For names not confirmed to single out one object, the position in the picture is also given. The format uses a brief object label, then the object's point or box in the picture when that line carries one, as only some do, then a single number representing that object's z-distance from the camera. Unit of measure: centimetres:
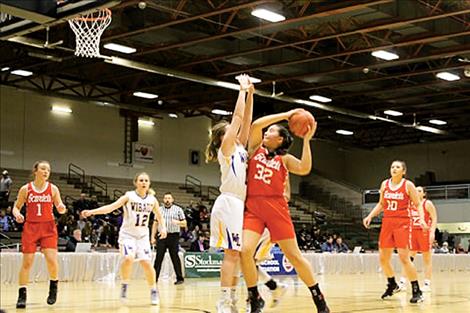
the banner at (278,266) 2088
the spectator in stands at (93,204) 2705
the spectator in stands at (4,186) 2428
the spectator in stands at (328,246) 2922
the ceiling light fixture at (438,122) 3922
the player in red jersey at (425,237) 1376
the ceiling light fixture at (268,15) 2042
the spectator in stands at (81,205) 2644
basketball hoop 1423
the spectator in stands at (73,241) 1972
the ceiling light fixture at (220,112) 3521
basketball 692
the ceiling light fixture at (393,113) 3625
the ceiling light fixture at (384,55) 2466
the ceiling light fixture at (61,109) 3266
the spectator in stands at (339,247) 2983
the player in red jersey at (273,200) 709
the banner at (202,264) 1972
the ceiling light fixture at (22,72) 2778
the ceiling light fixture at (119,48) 2391
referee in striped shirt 1612
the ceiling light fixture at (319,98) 3203
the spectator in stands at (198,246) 2436
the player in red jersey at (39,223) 1008
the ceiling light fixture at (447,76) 2800
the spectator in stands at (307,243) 3044
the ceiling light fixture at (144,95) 3131
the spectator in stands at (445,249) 3166
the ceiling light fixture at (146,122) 3613
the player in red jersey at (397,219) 1070
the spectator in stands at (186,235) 2615
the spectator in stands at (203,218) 2962
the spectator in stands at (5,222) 2325
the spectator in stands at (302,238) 3062
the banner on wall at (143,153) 3584
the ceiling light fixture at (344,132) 4260
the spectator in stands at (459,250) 3444
